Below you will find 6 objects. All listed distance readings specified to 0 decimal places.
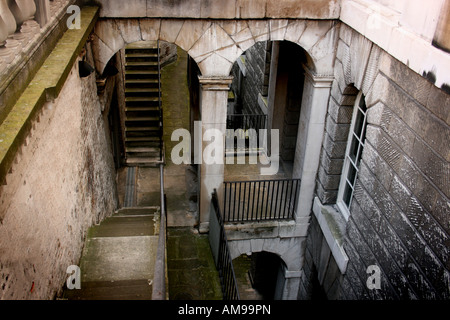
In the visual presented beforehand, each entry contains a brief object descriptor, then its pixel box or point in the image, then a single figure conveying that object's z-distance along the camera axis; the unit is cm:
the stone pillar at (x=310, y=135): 779
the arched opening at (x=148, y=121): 1043
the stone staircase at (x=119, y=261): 531
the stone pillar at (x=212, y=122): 765
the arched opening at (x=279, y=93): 988
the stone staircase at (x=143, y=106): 1228
